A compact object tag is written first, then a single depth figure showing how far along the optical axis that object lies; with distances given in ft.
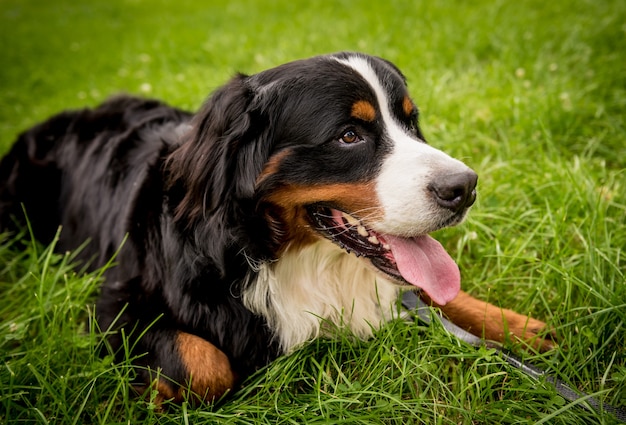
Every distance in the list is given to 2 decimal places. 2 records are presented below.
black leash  3.24
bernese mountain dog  3.51
